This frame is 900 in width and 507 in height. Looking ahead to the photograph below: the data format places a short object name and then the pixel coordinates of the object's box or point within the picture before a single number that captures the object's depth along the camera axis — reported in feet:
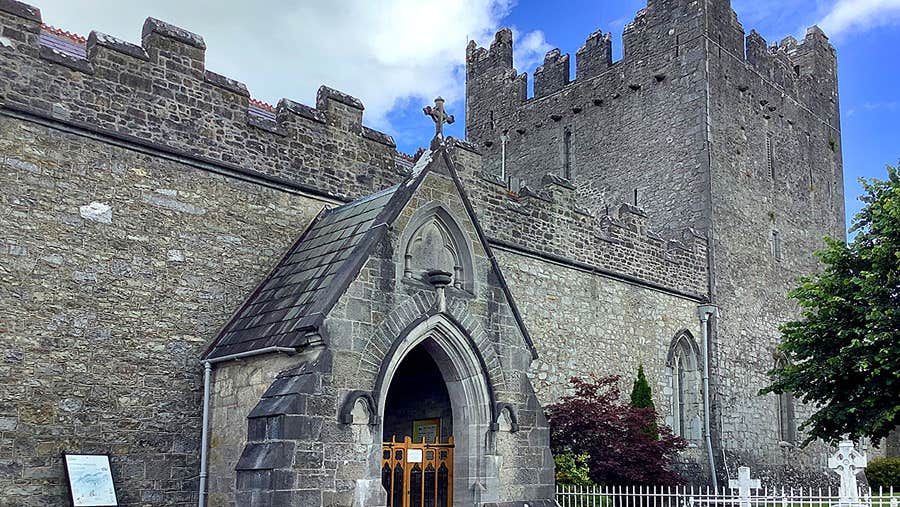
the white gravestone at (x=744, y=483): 48.55
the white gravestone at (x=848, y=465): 45.54
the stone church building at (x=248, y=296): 37.91
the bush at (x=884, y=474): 87.45
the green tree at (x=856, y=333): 52.39
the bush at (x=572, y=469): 54.29
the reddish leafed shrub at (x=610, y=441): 56.70
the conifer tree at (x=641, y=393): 67.31
